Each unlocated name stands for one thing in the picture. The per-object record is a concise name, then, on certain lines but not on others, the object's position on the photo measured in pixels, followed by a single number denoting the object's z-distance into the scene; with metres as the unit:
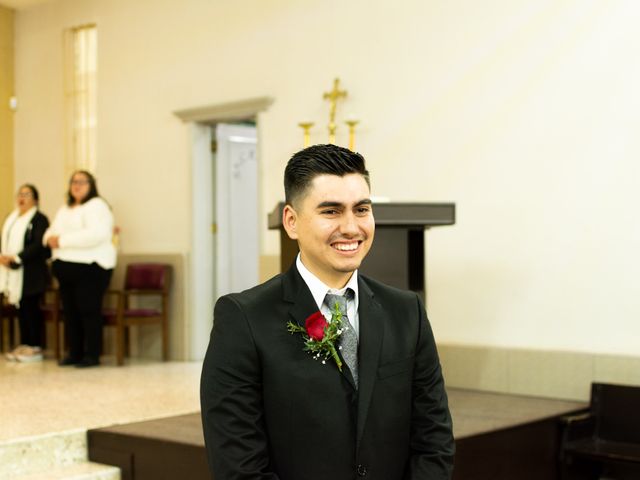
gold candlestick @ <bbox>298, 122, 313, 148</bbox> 6.45
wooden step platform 4.62
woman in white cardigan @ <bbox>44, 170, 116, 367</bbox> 8.07
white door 8.95
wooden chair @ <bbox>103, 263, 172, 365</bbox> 8.24
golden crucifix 7.25
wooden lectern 4.85
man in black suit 2.11
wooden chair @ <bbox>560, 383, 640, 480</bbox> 5.37
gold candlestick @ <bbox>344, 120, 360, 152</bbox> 6.57
